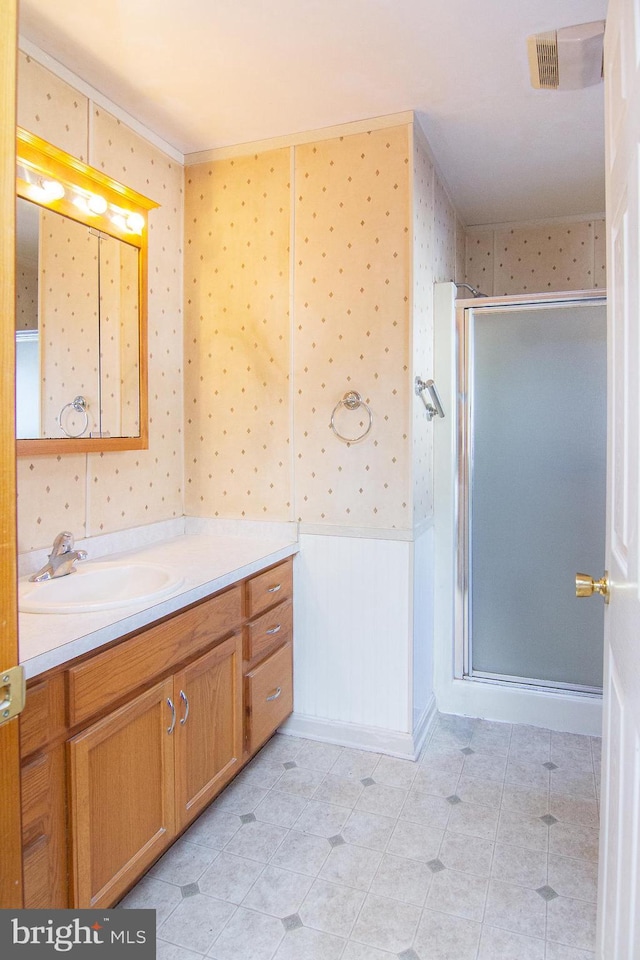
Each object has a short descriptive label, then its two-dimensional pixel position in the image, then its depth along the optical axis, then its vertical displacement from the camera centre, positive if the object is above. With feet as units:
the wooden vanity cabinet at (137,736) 4.42 -2.21
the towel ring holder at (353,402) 8.05 +1.05
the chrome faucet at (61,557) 6.22 -0.75
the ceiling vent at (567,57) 5.84 +4.23
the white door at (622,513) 3.20 -0.19
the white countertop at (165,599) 4.46 -1.06
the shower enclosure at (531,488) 8.81 -0.09
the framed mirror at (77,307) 6.16 +1.96
